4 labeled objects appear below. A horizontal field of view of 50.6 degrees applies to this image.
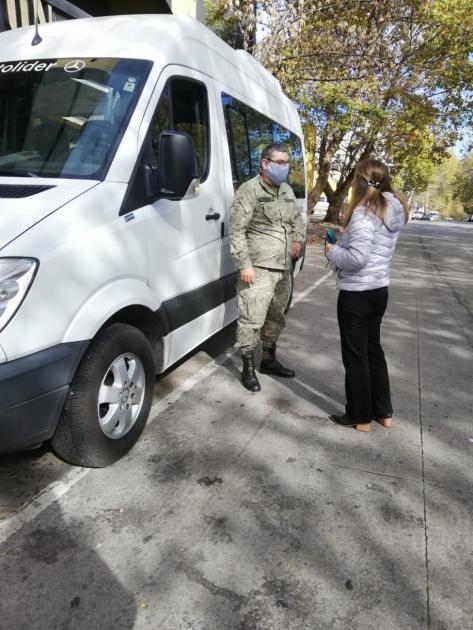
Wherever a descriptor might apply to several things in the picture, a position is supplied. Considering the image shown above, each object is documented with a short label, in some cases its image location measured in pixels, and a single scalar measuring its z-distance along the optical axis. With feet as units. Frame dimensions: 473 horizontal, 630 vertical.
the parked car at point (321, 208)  146.61
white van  7.35
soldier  12.05
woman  9.74
